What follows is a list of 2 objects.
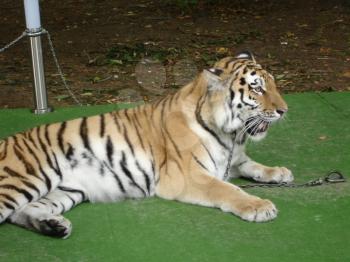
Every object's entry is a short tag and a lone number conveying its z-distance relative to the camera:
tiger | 8.25
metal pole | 12.06
